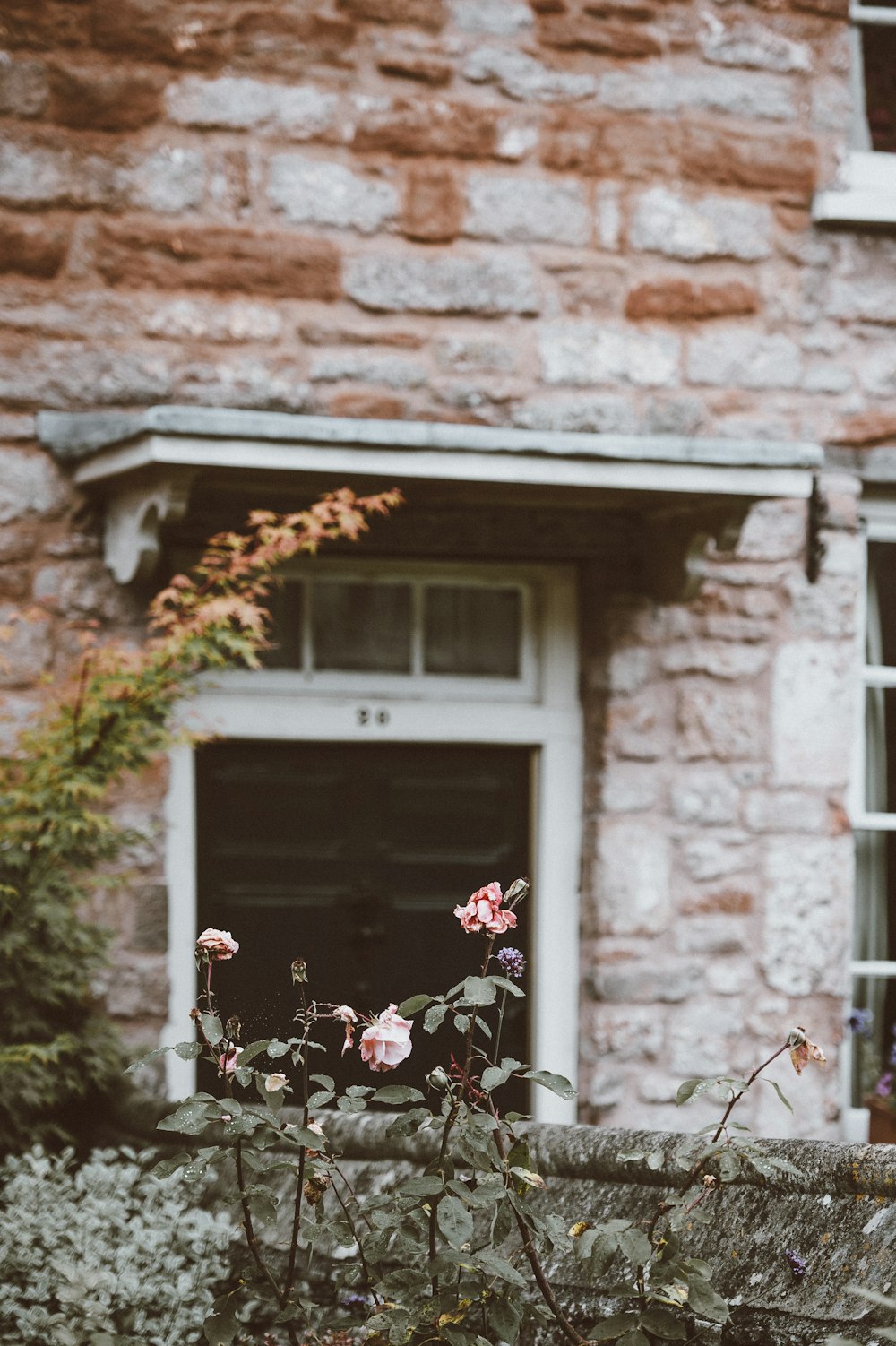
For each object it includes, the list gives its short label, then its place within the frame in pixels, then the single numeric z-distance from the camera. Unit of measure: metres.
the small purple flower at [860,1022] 8.38
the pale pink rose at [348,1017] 5.13
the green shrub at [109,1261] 5.85
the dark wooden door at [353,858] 8.41
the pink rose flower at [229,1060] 5.10
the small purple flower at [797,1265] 5.09
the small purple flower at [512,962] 5.14
